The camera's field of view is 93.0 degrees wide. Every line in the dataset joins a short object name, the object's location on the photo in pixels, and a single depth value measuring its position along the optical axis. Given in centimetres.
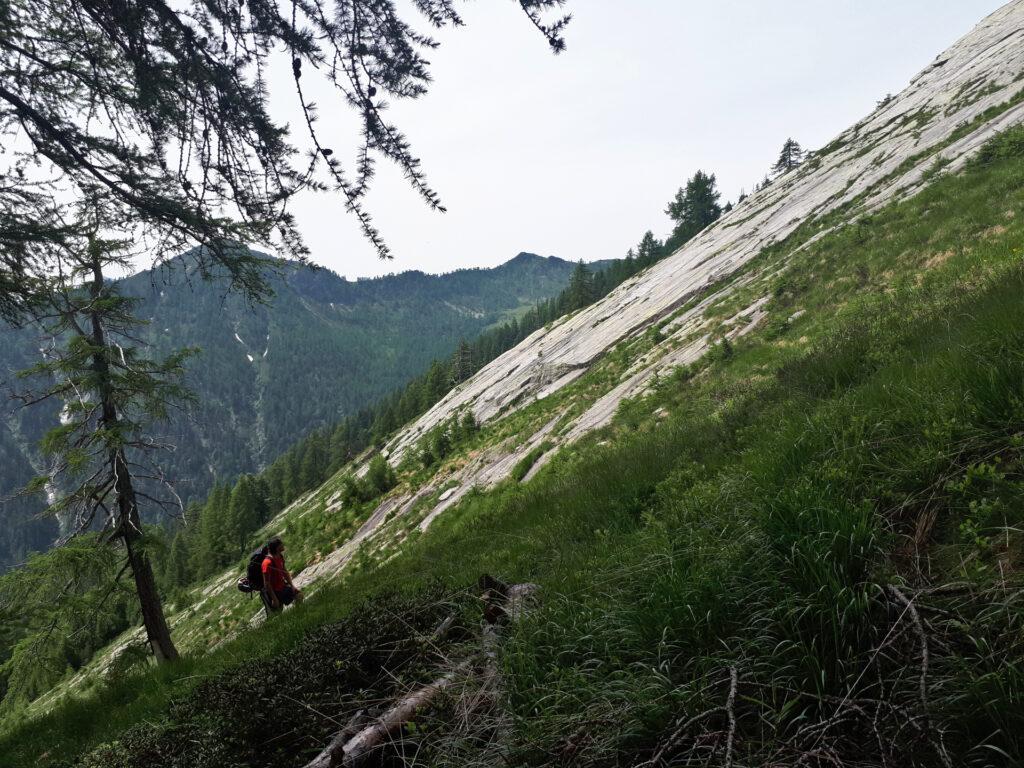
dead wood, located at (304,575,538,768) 265
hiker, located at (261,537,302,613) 855
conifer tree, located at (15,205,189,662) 1098
